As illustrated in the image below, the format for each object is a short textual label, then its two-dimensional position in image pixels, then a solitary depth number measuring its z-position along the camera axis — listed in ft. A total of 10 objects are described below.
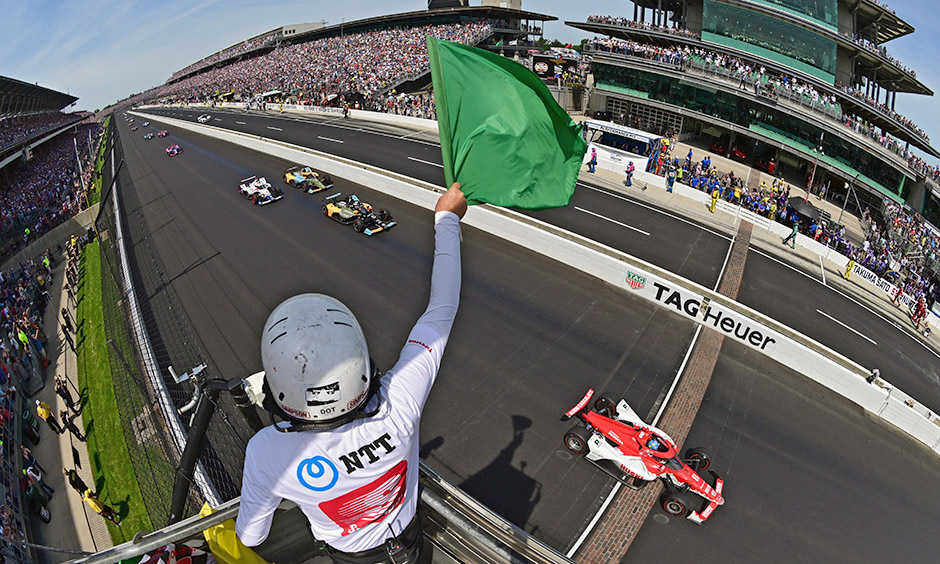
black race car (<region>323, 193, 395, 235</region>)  63.57
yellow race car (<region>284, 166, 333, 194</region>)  78.79
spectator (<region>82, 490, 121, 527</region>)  32.55
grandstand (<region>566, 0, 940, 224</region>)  94.79
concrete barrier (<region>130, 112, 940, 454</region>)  38.93
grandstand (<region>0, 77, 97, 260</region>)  91.91
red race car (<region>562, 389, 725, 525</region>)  29.81
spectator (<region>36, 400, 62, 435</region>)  39.50
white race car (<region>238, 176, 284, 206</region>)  75.10
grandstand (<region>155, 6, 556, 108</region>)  171.94
